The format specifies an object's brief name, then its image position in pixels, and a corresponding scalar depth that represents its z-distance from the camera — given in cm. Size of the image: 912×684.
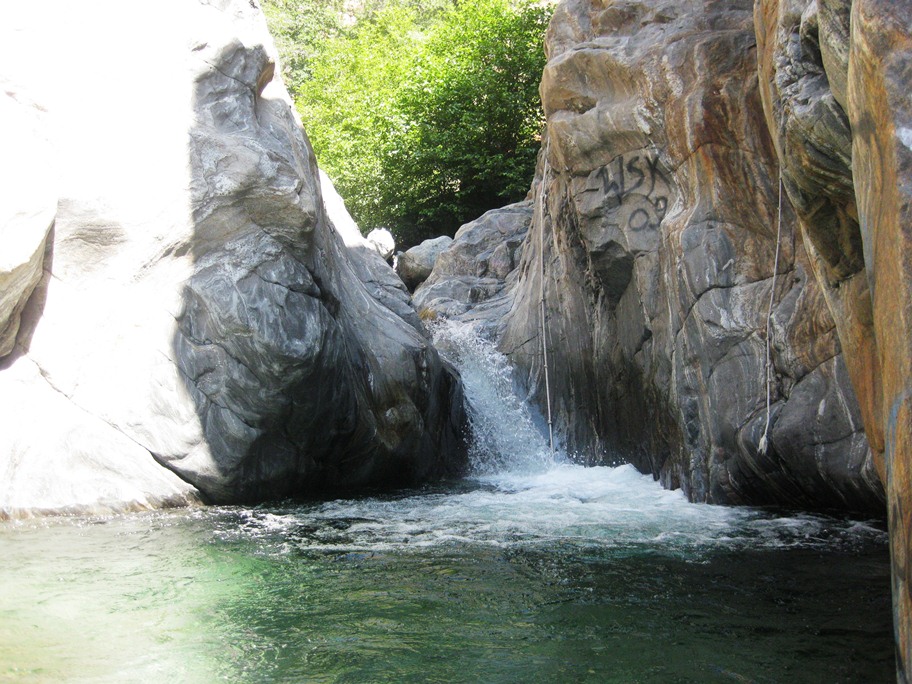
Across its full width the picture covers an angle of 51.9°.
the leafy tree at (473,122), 2222
